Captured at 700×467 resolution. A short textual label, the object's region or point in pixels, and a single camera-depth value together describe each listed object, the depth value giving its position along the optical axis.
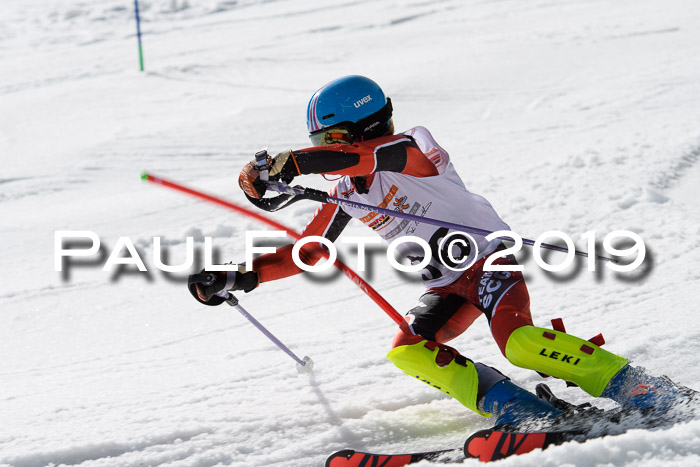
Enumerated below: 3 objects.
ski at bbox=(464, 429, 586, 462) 4.90
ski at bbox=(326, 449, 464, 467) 5.35
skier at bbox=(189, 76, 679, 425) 5.35
